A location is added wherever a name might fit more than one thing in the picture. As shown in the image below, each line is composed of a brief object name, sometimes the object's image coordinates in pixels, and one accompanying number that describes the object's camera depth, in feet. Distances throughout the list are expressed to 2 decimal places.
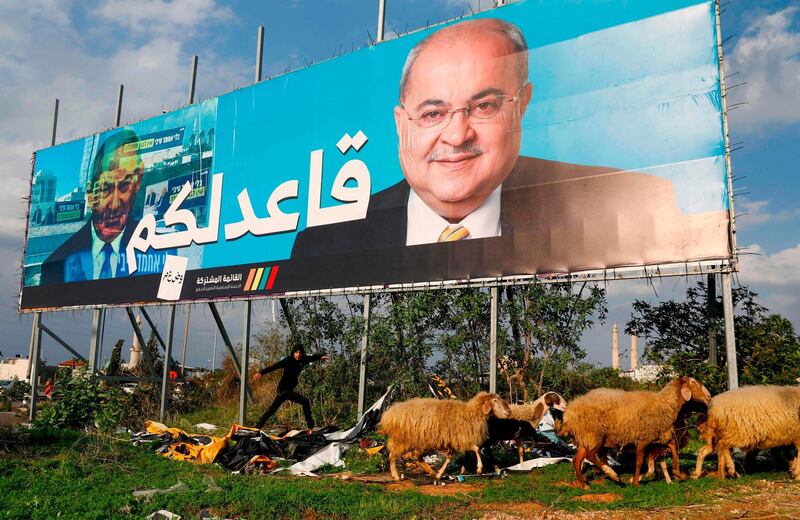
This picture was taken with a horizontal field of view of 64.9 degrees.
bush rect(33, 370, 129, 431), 39.96
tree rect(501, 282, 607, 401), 34.58
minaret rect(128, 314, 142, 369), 92.71
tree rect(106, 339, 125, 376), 78.02
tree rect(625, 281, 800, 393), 30.73
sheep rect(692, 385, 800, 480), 23.08
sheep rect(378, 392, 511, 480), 26.63
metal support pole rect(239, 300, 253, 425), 45.75
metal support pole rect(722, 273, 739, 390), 27.89
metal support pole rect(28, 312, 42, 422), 61.81
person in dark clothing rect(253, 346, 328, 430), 37.52
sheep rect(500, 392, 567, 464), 28.32
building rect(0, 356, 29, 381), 162.84
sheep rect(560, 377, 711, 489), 23.88
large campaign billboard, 31.35
